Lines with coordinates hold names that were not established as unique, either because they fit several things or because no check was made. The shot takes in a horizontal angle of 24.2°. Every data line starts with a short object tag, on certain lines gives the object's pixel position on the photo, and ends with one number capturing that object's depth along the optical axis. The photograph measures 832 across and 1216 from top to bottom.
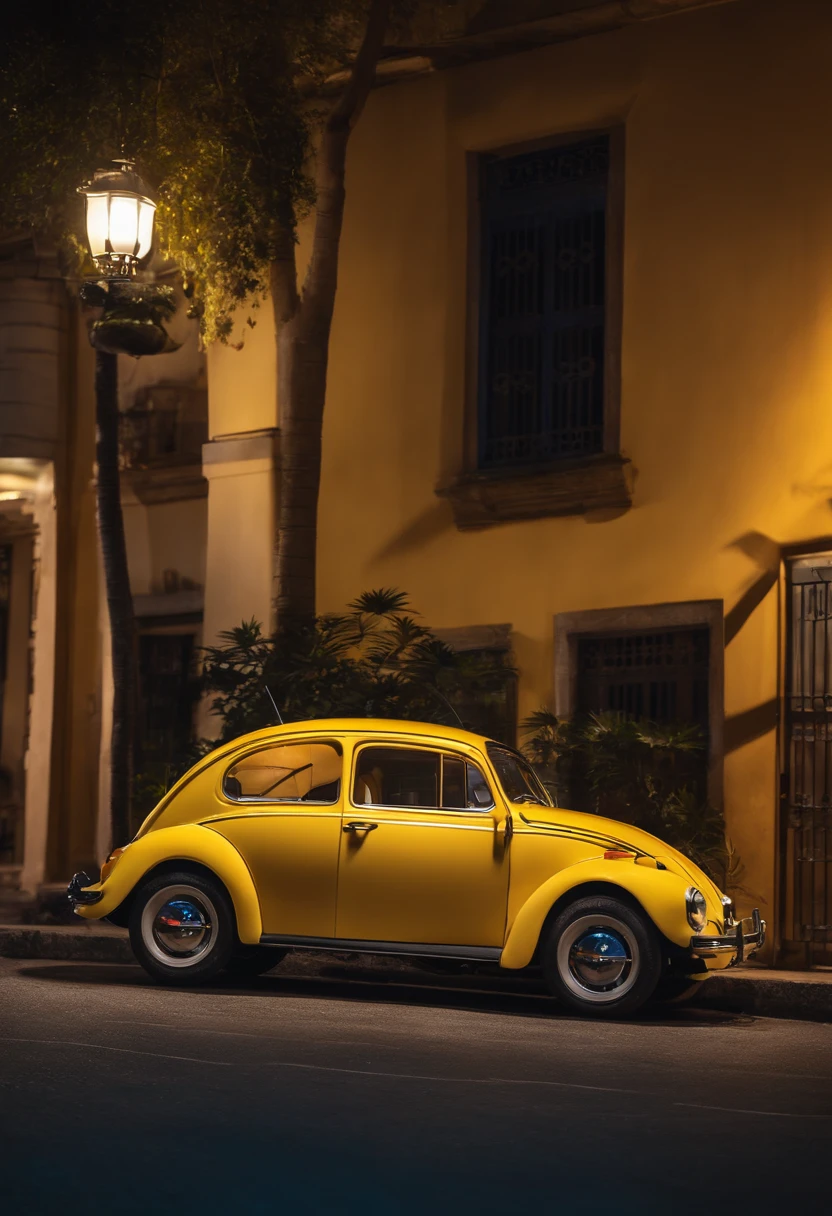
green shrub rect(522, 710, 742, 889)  14.02
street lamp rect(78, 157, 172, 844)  14.12
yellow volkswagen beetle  10.45
